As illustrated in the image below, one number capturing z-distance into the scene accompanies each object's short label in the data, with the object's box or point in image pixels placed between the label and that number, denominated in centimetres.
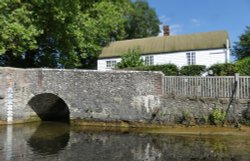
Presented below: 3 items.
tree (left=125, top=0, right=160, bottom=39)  5300
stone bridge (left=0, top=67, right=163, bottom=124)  2123
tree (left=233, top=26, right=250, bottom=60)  3868
